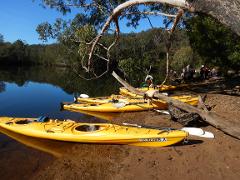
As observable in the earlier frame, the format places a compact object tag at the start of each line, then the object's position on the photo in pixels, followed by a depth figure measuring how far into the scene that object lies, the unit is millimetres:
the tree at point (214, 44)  13075
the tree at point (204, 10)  1478
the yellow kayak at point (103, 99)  9787
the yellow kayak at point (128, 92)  12004
